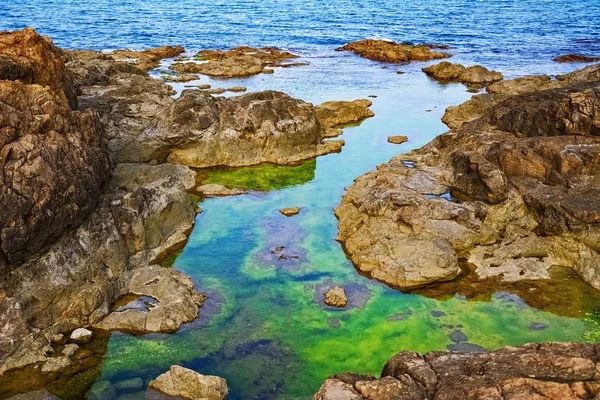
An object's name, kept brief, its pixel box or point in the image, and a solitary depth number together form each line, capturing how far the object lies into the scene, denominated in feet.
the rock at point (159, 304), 56.39
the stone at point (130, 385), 48.32
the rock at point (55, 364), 50.14
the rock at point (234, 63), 176.65
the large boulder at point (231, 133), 96.99
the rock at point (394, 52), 208.74
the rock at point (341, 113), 123.34
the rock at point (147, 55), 187.11
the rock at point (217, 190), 88.38
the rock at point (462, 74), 166.09
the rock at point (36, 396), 43.24
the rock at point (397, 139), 109.81
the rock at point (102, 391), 47.26
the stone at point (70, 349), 52.13
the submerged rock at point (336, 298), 61.11
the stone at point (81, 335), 54.34
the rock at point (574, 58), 205.54
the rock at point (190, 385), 46.57
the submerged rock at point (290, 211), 81.66
